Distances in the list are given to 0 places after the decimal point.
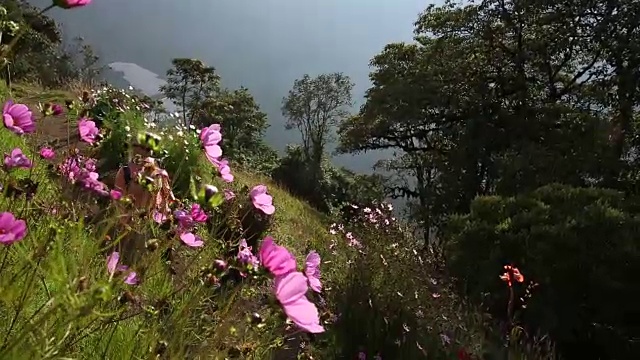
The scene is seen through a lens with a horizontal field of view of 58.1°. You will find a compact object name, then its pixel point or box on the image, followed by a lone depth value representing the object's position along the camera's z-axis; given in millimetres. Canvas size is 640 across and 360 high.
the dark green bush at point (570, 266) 3748
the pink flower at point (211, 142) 903
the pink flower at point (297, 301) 525
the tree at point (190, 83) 21953
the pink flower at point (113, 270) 671
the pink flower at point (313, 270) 712
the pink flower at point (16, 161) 888
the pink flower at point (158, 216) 1082
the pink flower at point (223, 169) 913
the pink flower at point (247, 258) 652
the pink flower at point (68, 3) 638
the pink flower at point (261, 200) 823
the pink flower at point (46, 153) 1348
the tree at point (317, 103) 22453
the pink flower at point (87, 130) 1124
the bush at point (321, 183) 15562
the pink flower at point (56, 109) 955
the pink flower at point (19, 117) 880
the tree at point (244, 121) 20266
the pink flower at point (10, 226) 600
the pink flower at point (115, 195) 954
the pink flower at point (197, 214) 1000
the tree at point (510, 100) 7848
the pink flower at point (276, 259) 579
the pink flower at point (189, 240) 943
